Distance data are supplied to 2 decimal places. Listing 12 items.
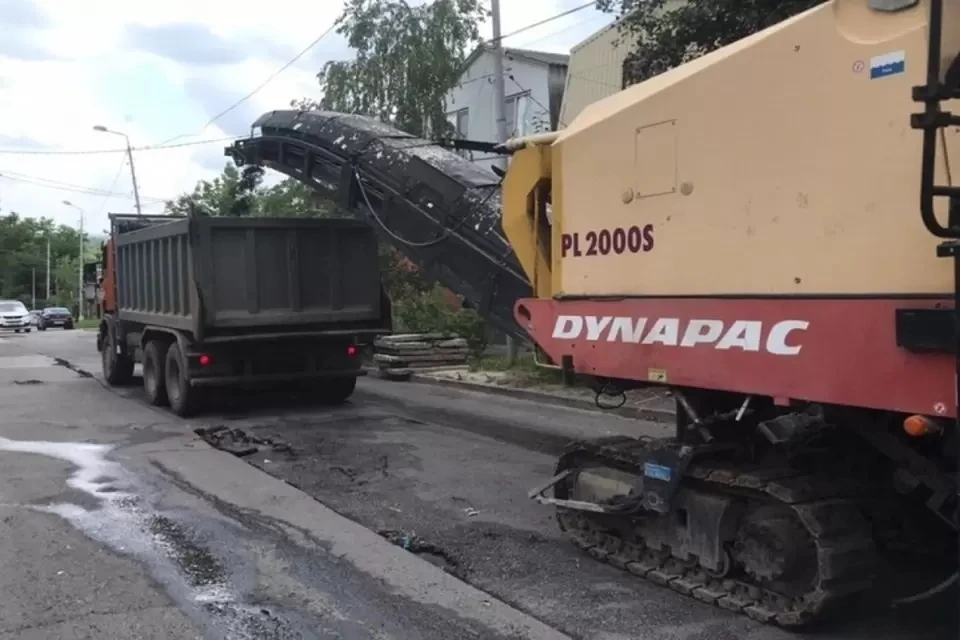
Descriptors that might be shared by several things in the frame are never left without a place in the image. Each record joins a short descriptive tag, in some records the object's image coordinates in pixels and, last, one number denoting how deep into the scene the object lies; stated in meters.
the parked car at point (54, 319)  52.88
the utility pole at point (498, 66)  15.66
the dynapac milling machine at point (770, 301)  3.91
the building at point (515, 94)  28.23
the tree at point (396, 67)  20.73
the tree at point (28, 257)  96.50
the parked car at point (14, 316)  46.88
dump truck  12.20
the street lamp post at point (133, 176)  42.78
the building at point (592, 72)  20.67
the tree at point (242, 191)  14.40
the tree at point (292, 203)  21.02
